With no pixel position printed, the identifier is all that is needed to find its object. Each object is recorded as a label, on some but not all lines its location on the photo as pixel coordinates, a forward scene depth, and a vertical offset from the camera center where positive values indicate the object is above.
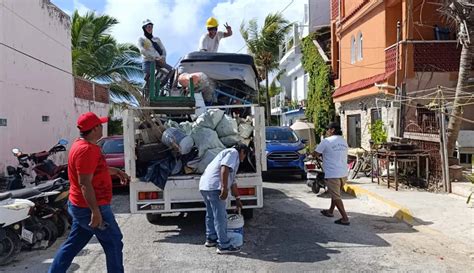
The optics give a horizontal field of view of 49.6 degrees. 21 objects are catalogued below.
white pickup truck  7.59 -0.94
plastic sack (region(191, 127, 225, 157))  7.77 -0.19
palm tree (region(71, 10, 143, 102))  24.14 +3.72
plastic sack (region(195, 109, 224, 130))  7.98 +0.12
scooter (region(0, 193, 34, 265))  6.31 -1.20
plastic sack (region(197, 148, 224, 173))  7.68 -0.49
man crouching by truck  6.62 -0.81
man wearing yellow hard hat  11.29 +2.00
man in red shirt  4.93 -0.76
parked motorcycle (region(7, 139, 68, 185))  9.98 -0.74
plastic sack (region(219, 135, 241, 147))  8.06 -0.23
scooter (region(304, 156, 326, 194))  11.87 -1.23
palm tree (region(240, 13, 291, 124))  34.72 +6.01
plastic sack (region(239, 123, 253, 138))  8.19 -0.06
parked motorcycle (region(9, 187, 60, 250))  6.93 -1.31
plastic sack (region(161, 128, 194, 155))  7.62 -0.20
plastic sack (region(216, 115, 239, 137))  8.05 -0.02
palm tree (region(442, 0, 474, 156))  11.37 +1.59
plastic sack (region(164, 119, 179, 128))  8.21 +0.05
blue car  15.30 -0.98
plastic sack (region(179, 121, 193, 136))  7.96 +0.00
